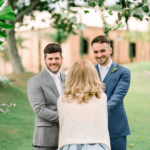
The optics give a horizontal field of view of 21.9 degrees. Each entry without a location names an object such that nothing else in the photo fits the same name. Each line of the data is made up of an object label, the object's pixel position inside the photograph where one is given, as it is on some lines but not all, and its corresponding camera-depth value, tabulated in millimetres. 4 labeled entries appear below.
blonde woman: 3685
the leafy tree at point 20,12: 21295
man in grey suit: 4661
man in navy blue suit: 5205
